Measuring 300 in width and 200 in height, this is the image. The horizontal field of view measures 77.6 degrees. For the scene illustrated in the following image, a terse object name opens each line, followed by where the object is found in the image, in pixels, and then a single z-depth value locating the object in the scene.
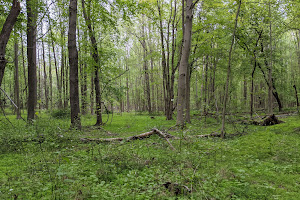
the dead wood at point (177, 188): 2.79
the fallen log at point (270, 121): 10.02
